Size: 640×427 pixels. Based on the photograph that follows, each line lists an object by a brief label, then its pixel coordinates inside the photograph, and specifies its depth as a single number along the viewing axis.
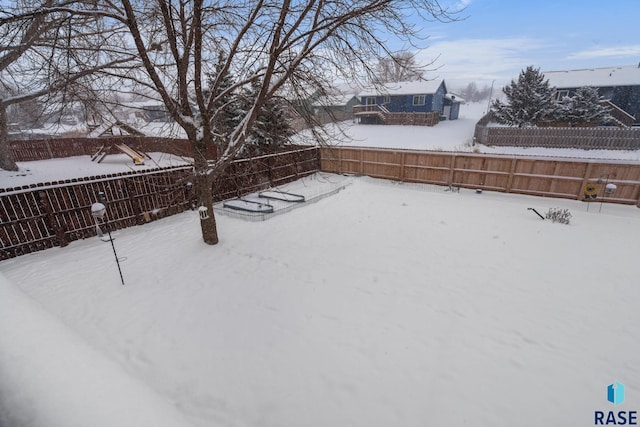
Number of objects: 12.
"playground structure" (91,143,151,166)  16.72
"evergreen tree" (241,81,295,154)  12.52
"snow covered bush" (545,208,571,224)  7.82
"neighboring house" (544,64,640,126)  23.06
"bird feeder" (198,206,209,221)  6.22
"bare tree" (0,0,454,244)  4.95
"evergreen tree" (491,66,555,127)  20.86
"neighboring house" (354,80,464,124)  30.36
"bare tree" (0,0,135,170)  4.22
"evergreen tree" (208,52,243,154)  12.72
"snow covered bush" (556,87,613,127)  19.40
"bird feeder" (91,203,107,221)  4.73
